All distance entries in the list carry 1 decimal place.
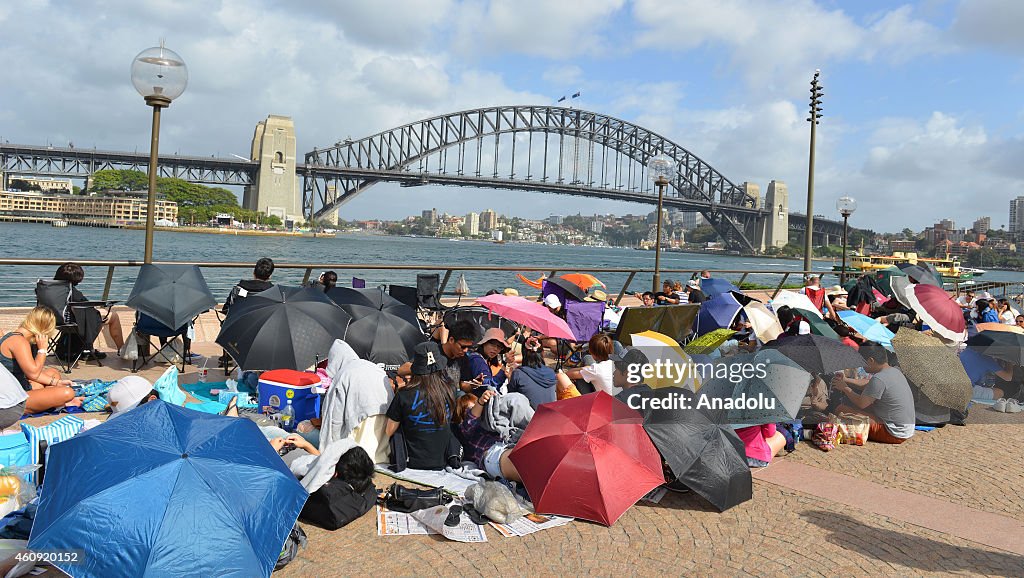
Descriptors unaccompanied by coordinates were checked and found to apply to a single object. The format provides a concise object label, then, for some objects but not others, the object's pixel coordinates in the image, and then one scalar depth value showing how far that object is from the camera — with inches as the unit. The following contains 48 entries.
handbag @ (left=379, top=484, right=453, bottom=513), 153.0
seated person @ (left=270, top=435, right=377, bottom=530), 144.4
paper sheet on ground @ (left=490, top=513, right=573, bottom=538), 146.6
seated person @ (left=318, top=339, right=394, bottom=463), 175.5
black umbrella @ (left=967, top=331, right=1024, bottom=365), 275.6
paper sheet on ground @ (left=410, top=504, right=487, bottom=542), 142.1
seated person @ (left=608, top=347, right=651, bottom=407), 203.3
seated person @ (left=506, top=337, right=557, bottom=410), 193.8
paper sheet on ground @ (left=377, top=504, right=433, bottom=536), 143.9
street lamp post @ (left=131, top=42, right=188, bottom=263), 266.2
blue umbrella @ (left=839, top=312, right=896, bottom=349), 288.2
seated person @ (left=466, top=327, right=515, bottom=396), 215.1
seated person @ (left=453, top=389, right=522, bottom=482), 174.7
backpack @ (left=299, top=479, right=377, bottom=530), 143.7
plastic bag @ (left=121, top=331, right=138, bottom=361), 266.5
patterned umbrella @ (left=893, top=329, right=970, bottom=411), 239.0
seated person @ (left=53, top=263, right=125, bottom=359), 257.4
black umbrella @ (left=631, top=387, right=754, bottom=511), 162.9
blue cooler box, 203.8
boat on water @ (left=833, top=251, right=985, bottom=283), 1596.9
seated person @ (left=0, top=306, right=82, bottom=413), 203.2
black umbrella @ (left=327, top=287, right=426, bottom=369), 230.7
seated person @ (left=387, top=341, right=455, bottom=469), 173.9
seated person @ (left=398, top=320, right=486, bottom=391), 209.2
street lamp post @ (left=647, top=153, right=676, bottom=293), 501.7
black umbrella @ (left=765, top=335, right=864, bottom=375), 217.5
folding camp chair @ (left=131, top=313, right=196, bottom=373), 261.7
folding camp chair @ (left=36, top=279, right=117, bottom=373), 251.3
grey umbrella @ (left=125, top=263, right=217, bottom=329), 251.9
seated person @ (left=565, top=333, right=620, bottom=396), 209.8
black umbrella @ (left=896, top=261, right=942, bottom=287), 525.0
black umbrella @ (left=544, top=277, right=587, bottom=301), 362.6
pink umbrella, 275.3
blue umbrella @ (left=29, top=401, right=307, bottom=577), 105.9
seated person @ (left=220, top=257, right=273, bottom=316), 284.8
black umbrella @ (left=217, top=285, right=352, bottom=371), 215.6
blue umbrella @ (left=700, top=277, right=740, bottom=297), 389.7
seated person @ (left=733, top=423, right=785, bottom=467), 196.5
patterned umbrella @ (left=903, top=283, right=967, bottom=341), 316.2
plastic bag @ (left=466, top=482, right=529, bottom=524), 150.5
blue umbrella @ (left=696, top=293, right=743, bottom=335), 326.6
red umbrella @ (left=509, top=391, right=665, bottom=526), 152.3
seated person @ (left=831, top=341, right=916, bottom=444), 221.9
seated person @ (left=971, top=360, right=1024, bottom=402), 279.4
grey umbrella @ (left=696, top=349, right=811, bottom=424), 191.6
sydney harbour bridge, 2851.9
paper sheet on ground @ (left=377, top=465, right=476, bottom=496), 168.6
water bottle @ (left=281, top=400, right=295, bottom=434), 201.2
